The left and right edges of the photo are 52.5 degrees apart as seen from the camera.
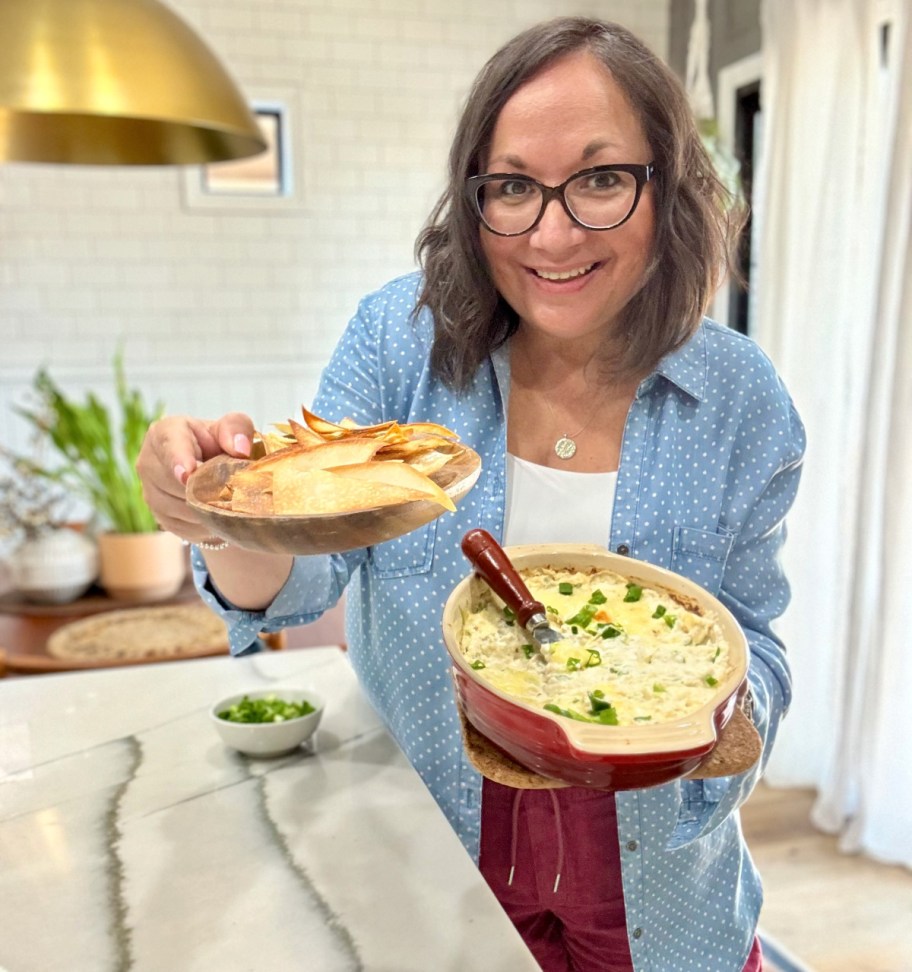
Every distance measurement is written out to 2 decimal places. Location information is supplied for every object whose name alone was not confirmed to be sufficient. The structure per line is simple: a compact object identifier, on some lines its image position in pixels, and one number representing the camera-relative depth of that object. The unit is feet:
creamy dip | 2.65
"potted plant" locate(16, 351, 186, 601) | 8.14
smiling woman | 3.67
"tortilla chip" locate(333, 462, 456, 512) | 2.59
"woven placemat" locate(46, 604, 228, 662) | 6.68
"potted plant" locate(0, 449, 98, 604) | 7.83
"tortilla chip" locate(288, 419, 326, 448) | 2.83
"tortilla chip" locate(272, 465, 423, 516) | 2.54
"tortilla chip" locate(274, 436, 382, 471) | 2.70
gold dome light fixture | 5.06
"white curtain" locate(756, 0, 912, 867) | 8.65
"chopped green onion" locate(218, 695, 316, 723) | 4.16
